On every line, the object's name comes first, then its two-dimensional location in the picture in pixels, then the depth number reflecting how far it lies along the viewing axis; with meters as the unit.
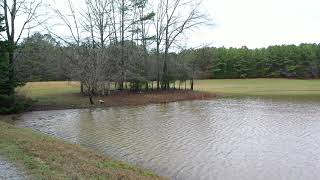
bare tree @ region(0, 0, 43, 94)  17.63
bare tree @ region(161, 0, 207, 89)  27.18
